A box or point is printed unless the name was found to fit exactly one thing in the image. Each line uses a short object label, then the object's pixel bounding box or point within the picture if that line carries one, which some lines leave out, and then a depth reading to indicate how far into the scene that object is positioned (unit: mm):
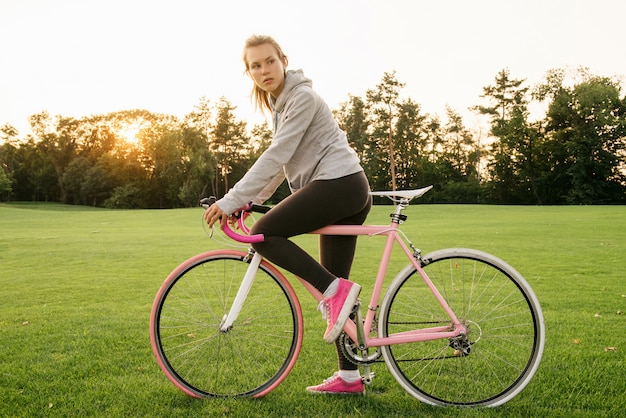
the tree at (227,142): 60156
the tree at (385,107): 57469
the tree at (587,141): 48875
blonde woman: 2826
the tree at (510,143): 51000
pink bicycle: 2955
